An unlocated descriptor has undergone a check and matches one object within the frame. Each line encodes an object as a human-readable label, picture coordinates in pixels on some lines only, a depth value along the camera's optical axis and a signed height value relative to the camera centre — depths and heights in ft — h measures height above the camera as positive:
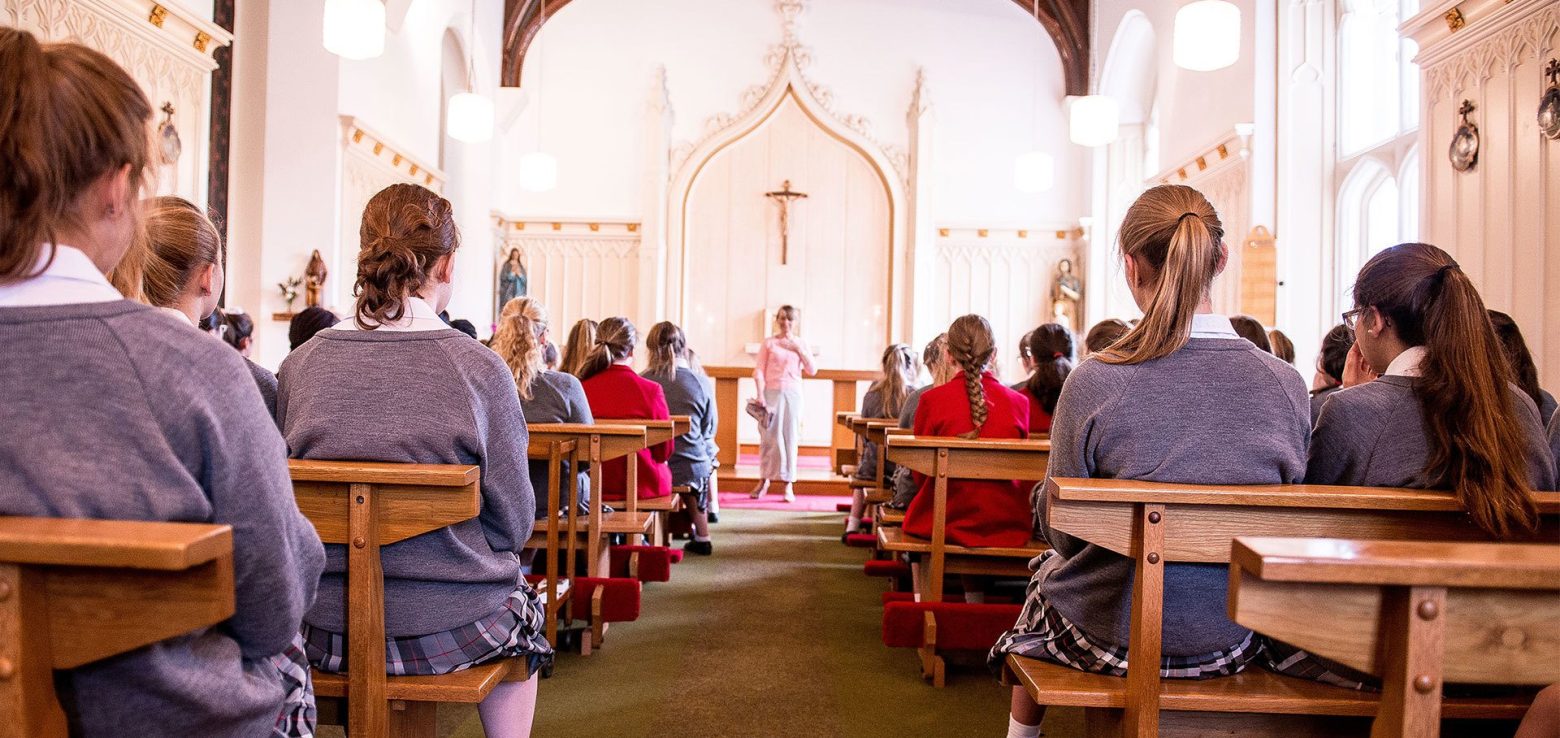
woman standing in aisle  25.49 -0.42
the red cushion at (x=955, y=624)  10.50 -2.39
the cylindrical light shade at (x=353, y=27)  17.87 +5.82
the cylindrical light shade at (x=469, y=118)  25.29 +6.11
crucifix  37.24 +6.01
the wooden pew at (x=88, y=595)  2.98 -0.69
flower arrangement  21.58 +1.67
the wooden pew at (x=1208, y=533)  5.12 -0.72
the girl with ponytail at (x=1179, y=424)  5.91 -0.21
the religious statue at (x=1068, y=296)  35.96 +3.04
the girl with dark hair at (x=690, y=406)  17.62 -0.48
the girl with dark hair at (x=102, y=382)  3.36 -0.05
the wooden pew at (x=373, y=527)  5.68 -0.85
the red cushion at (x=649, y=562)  14.14 -2.47
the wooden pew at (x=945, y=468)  10.43 -0.84
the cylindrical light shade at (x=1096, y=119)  25.23 +6.38
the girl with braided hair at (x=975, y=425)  11.58 -0.47
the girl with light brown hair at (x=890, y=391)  19.40 -0.16
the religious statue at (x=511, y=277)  35.60 +3.28
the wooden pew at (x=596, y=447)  10.95 -0.74
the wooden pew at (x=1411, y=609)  3.41 -0.73
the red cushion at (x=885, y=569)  14.55 -2.58
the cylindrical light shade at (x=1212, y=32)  17.53 +5.91
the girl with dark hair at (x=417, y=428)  6.20 -0.33
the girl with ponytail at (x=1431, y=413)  5.72 -0.12
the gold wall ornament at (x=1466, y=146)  14.65 +3.45
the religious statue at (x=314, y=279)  21.81 +1.89
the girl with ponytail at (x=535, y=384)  12.43 -0.10
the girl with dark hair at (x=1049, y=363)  12.86 +0.28
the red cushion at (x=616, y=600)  11.59 -2.44
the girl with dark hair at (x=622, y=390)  14.90 -0.18
